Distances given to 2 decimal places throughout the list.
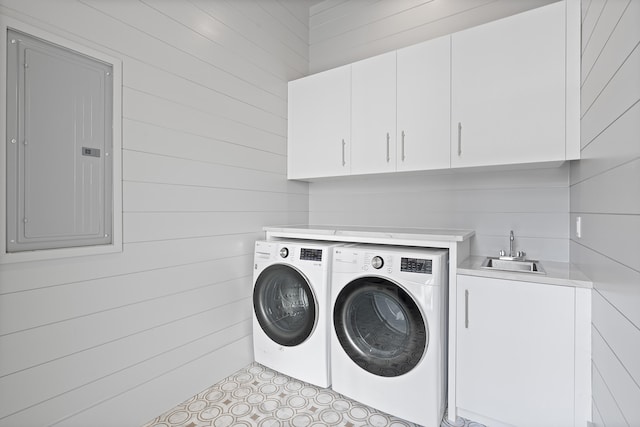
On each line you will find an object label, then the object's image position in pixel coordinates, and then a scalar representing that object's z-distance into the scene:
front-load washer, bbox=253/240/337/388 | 1.91
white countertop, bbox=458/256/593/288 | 1.40
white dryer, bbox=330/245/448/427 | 1.58
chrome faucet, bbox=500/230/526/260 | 1.99
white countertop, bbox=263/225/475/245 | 1.71
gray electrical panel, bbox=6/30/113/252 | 1.21
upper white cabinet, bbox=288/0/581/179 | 1.60
